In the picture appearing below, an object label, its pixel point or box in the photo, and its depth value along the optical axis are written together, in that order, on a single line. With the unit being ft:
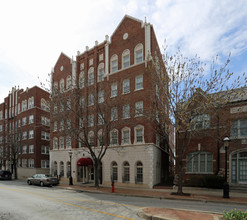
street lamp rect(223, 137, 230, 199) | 48.57
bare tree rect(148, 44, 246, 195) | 49.88
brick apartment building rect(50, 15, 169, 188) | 73.67
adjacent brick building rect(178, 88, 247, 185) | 61.26
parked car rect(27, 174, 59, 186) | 77.70
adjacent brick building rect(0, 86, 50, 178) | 127.54
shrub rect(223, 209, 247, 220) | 21.39
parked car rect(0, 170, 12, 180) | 112.89
